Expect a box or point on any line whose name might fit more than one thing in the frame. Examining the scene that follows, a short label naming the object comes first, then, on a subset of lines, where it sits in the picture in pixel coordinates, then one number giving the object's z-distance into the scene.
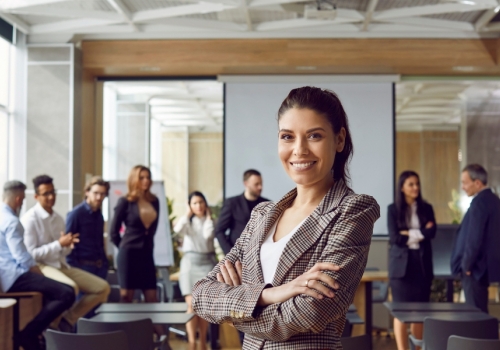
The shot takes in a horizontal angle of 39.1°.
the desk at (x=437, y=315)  4.85
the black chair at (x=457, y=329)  4.25
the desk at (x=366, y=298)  7.50
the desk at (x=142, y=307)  5.30
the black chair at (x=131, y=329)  4.18
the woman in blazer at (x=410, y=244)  6.32
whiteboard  8.88
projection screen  9.87
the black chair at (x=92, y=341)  3.74
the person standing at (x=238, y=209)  6.80
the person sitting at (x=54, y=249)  6.68
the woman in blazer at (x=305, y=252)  1.48
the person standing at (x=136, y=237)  6.92
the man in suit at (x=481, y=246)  6.14
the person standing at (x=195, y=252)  7.27
